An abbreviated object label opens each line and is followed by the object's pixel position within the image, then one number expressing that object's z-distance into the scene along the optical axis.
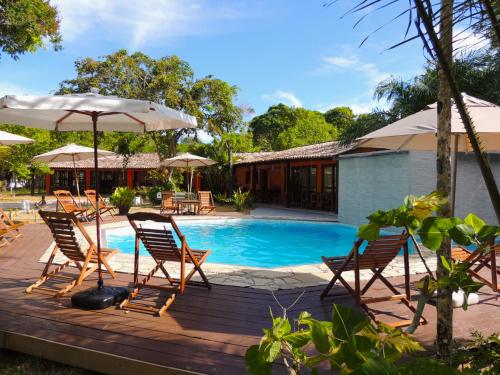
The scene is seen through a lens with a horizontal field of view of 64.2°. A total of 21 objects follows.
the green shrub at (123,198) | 15.31
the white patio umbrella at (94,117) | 3.76
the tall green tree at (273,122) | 53.91
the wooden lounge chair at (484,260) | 4.40
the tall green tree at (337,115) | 55.81
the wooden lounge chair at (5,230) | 7.07
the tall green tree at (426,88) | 13.13
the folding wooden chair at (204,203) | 16.84
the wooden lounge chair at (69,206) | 12.48
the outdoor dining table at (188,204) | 16.61
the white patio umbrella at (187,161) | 17.86
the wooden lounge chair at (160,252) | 4.25
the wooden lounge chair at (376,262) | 3.96
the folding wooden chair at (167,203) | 16.95
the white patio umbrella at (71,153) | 13.16
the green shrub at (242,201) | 18.94
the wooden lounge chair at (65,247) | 4.54
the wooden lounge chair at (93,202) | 13.80
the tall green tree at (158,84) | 22.83
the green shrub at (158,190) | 21.48
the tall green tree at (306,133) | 46.88
